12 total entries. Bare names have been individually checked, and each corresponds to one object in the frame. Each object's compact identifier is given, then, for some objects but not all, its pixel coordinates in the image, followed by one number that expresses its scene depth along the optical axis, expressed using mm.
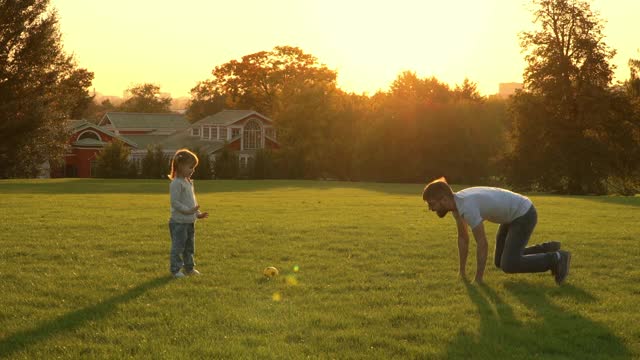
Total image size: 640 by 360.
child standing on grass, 10906
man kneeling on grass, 9602
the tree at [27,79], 41062
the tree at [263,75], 108688
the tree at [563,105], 51062
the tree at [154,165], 66812
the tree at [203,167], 67500
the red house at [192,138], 83312
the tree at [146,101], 136625
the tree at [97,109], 143250
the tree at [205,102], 116625
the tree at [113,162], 67062
